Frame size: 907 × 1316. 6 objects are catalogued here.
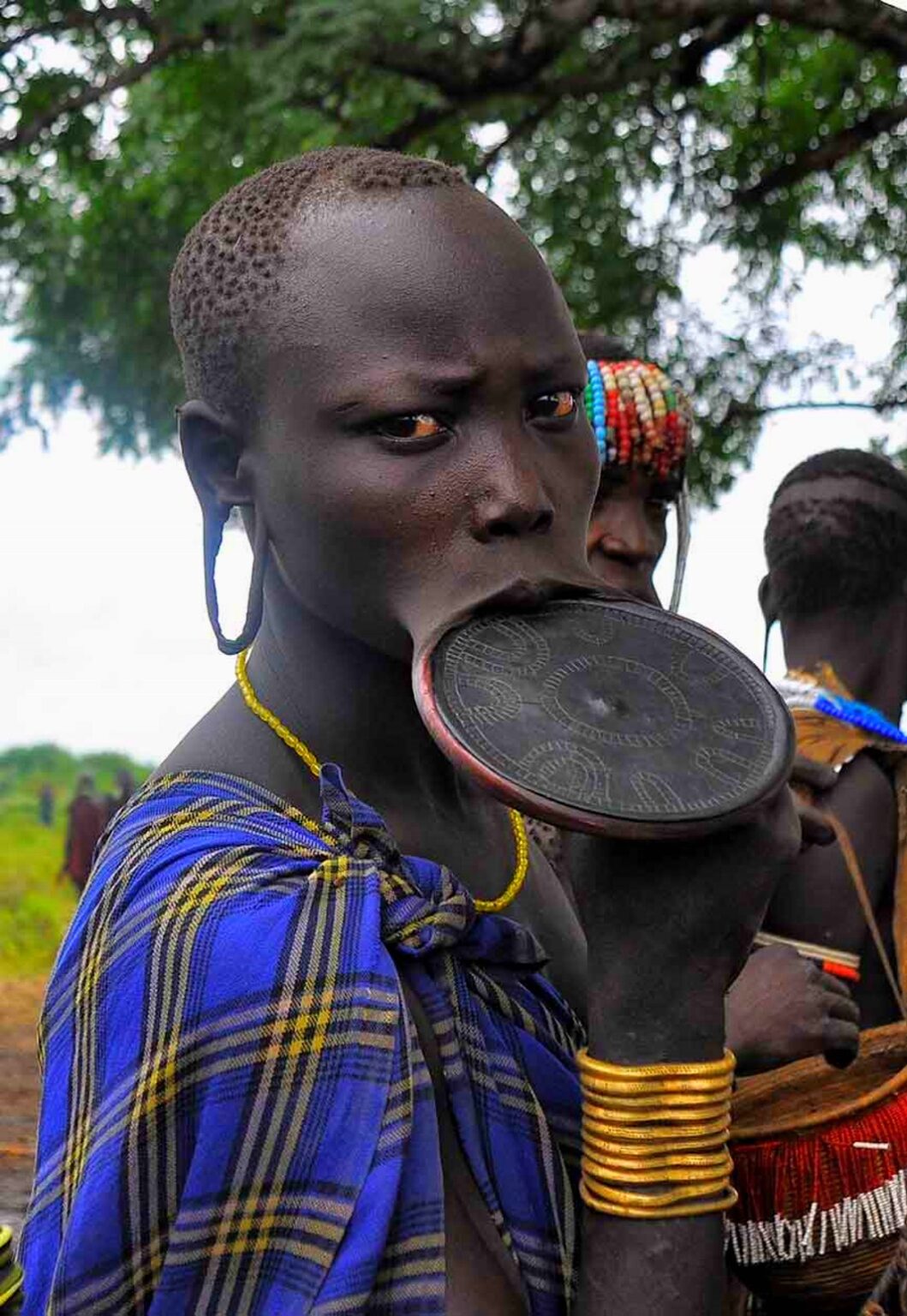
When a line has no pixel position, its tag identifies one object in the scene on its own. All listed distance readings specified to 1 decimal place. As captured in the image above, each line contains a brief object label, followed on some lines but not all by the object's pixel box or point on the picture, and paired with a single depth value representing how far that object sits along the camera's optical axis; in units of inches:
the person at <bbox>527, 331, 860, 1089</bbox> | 117.9
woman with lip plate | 53.0
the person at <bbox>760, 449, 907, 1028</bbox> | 128.9
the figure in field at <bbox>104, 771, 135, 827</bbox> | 753.8
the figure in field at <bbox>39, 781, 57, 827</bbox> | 1009.5
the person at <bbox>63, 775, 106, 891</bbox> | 738.2
